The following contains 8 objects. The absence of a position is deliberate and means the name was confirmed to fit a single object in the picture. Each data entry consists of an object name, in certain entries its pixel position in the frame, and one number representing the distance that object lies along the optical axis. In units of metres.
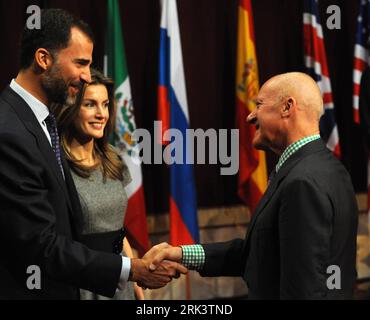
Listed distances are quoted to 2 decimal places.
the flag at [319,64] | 4.80
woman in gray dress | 3.12
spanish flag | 4.72
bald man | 2.05
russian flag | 4.45
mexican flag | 4.21
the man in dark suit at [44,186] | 2.21
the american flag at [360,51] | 4.88
